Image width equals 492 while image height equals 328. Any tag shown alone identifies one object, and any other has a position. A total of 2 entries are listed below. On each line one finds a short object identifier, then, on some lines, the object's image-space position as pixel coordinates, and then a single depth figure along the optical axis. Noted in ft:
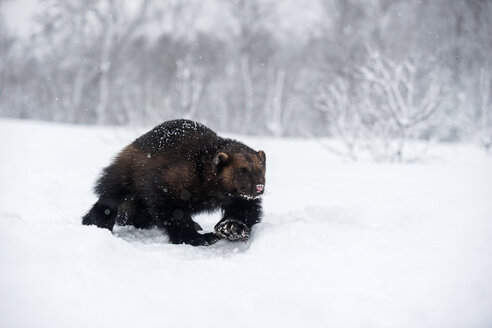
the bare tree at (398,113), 51.62
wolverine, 20.25
